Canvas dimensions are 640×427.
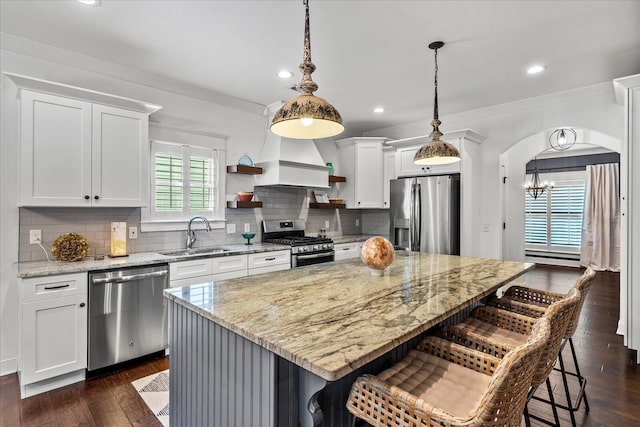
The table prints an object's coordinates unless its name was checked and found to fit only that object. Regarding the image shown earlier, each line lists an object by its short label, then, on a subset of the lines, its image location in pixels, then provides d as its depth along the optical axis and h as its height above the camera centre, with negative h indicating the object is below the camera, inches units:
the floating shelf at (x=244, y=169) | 161.2 +22.2
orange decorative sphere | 86.6 -10.0
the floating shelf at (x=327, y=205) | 199.9 +6.2
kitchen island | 46.4 -16.9
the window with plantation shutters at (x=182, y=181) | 141.9 +15.2
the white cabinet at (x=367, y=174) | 209.3 +25.8
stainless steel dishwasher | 104.3 -32.2
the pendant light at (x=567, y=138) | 207.8 +55.8
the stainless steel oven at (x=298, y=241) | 162.1 -12.8
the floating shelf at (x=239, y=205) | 160.8 +5.1
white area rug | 87.1 -50.7
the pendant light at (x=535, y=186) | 304.9 +28.5
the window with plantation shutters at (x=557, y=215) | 315.0 +0.9
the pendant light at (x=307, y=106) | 64.8 +21.2
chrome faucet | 146.8 -8.5
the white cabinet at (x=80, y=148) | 102.0 +22.2
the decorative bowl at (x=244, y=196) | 164.4 +9.4
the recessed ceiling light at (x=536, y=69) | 129.3 +57.1
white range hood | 164.2 +27.0
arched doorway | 215.9 +19.9
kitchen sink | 133.6 -14.9
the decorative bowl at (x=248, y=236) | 163.9 -10.0
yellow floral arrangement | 108.0 -10.5
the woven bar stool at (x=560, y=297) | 74.5 -22.9
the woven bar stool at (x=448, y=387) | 37.7 -24.7
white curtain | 283.6 -1.8
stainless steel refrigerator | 180.1 +0.9
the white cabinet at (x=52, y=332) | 93.7 -33.7
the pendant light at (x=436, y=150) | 101.7 +19.8
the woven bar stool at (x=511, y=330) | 59.1 -24.0
